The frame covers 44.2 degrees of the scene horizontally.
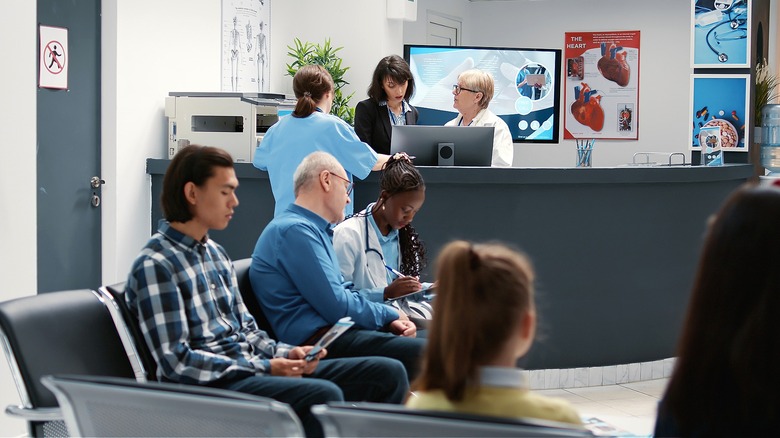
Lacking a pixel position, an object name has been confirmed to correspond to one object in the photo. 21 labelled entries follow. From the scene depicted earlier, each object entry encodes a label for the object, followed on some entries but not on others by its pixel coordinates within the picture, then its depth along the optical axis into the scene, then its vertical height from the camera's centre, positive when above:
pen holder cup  5.44 +0.06
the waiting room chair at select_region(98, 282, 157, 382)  2.45 -0.45
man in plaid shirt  2.42 -0.38
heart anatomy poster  9.50 +0.81
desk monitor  4.86 +0.10
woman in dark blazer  5.11 +0.32
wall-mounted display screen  7.97 +0.66
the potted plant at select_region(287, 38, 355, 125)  6.95 +0.73
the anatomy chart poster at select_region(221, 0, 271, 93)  6.20 +0.78
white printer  5.25 +0.24
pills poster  6.73 +0.45
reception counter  4.81 -0.35
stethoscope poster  6.64 +0.94
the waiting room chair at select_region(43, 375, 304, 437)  1.46 -0.39
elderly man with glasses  3.04 -0.37
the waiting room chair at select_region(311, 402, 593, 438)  1.31 -0.36
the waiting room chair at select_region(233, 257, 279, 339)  3.08 -0.44
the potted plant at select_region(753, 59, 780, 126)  7.56 +0.65
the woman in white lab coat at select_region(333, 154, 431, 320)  3.42 -0.29
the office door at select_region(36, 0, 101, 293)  4.70 -0.01
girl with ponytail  1.58 -0.29
